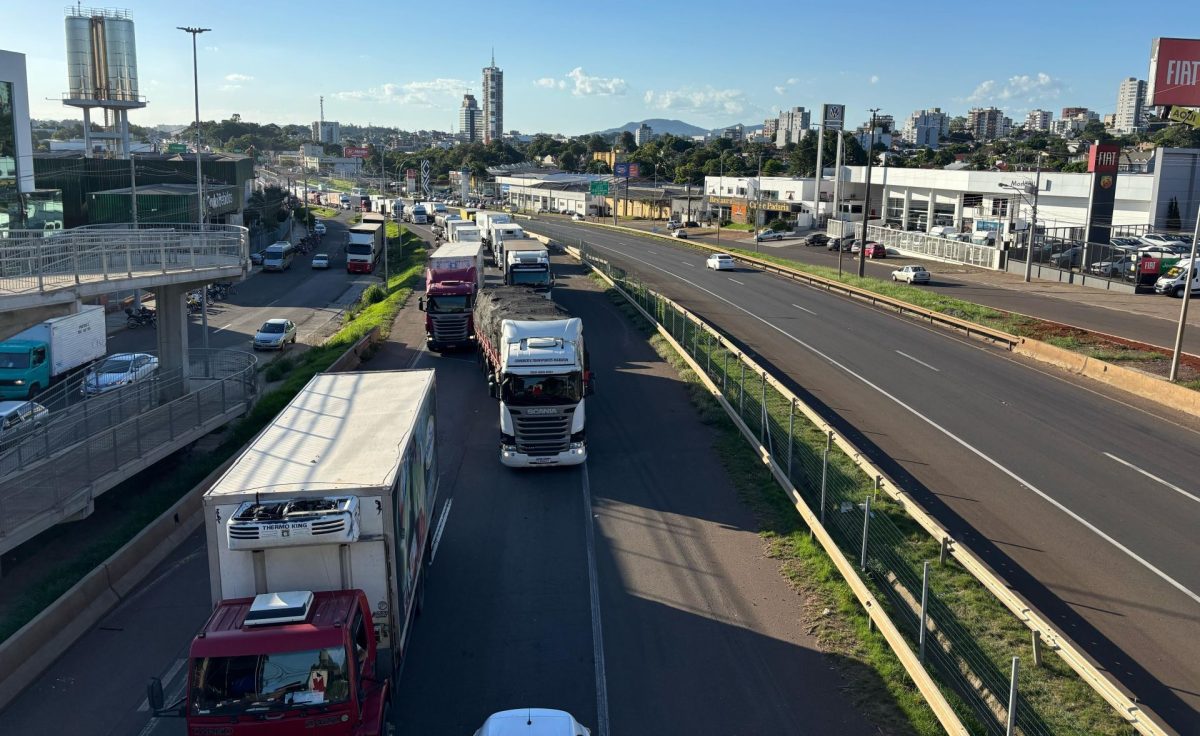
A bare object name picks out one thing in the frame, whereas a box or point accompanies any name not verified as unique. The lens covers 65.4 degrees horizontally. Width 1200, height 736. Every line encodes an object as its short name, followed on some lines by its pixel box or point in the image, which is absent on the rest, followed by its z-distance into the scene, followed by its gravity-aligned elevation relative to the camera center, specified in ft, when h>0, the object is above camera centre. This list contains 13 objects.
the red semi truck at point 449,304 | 104.68 -12.53
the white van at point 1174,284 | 147.74 -11.63
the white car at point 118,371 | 90.84 -18.71
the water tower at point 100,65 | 319.88 +40.02
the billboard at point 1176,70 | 161.48 +23.87
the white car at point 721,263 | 197.88 -13.61
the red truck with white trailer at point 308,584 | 29.60 -13.97
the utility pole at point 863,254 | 169.88 -9.92
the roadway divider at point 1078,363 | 79.30 -15.36
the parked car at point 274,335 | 130.93 -20.81
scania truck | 62.34 -13.12
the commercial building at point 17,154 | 166.40 +4.61
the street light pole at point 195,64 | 139.64 +17.70
